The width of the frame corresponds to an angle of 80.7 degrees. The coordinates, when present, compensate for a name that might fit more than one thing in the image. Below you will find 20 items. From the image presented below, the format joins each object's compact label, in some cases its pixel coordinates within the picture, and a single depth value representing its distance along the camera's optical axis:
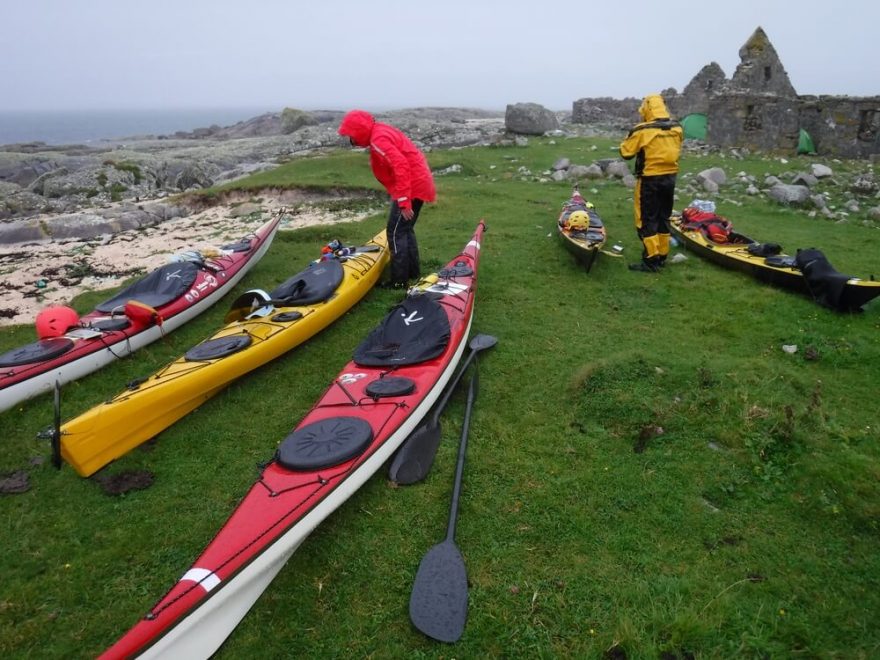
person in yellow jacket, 6.84
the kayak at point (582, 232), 7.06
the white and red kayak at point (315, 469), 2.47
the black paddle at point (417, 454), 3.72
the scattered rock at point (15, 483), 3.79
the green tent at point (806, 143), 14.38
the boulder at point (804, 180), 11.23
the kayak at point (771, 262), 5.57
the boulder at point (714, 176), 11.70
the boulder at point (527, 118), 20.00
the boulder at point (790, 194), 9.89
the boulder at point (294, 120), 36.53
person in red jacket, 6.21
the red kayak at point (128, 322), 4.72
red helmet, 5.10
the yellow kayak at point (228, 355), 3.81
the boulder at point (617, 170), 12.41
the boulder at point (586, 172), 12.57
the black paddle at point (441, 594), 2.72
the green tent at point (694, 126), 20.44
